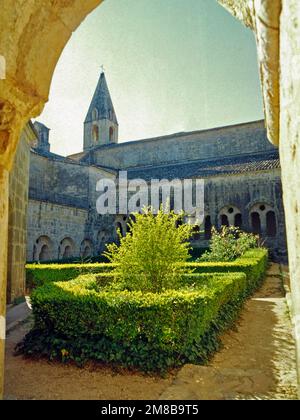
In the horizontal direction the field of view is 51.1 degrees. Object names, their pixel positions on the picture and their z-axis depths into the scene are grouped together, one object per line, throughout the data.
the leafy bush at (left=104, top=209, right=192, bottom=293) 5.57
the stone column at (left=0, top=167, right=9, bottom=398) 2.40
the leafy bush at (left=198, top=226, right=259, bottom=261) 12.11
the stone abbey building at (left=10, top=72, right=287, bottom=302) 17.80
